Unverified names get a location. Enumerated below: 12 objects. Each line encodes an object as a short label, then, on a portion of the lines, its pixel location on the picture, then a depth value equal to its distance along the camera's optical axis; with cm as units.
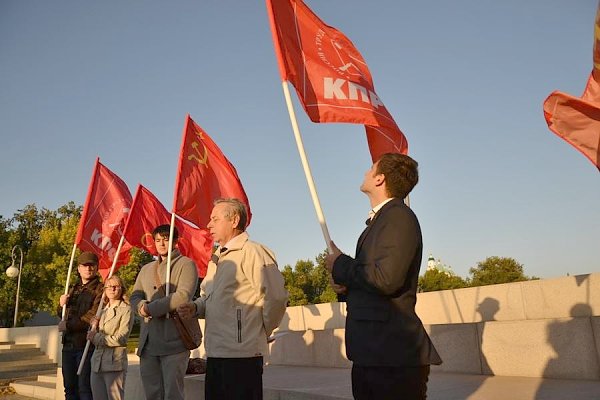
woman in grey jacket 626
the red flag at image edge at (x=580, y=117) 427
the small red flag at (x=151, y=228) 952
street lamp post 2660
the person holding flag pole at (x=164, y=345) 514
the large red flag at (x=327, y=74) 539
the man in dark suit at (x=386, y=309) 293
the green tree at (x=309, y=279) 5547
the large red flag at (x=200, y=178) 800
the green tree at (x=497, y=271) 5094
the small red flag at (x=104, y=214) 1018
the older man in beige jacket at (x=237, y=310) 392
